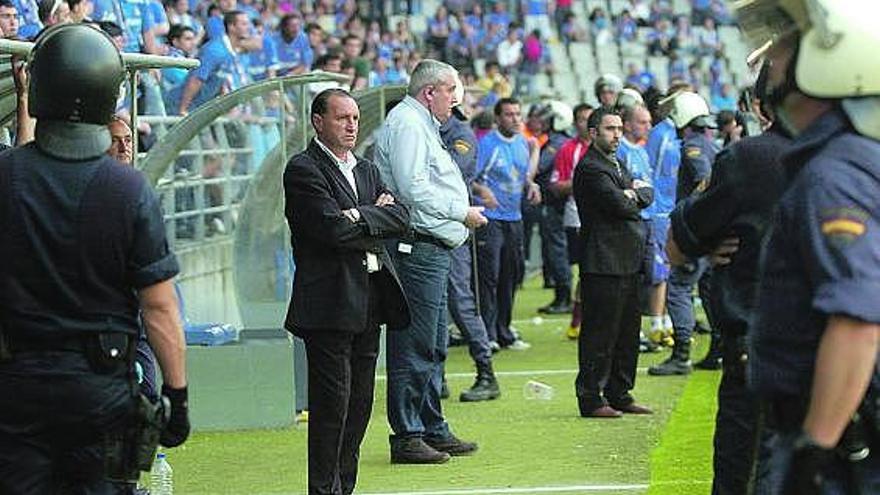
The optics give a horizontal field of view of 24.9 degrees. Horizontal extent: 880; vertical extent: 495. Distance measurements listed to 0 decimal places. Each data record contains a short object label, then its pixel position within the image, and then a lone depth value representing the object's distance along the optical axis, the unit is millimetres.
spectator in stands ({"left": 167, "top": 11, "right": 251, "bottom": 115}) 16938
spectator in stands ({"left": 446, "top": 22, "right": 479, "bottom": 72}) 40531
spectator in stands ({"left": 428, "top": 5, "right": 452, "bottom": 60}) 40938
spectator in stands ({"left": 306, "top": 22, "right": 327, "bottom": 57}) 25906
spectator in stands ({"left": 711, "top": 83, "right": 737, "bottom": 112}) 40688
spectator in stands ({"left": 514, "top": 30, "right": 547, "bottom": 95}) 42062
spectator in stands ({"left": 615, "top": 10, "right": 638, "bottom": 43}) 46750
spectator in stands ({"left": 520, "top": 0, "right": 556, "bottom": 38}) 45469
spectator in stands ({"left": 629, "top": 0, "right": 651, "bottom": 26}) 47781
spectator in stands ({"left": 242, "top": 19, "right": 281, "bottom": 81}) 21344
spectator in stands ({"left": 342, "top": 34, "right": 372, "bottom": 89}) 21844
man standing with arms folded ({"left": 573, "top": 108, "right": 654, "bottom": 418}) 12953
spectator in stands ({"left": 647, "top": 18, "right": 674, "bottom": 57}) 46312
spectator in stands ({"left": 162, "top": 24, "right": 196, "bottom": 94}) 17234
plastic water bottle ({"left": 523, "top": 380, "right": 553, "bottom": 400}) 14000
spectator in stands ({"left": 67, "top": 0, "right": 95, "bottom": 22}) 13602
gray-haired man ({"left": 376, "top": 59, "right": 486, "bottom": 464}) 10836
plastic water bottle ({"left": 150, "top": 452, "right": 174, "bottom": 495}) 9609
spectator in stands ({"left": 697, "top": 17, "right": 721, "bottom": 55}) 46750
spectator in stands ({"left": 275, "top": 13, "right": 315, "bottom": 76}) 23703
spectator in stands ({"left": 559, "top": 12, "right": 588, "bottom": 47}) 45812
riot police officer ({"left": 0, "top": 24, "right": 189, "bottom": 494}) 6035
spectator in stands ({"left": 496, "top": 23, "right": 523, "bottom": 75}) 41750
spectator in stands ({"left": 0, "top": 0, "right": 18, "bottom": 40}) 12077
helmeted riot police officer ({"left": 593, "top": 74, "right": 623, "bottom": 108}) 19064
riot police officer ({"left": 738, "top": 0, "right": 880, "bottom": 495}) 4824
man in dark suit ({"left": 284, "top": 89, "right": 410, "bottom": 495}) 9227
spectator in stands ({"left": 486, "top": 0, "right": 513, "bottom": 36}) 43406
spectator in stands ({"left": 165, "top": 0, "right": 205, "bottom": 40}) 20645
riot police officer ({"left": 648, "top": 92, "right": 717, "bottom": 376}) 14758
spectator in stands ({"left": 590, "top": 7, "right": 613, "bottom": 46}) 46250
